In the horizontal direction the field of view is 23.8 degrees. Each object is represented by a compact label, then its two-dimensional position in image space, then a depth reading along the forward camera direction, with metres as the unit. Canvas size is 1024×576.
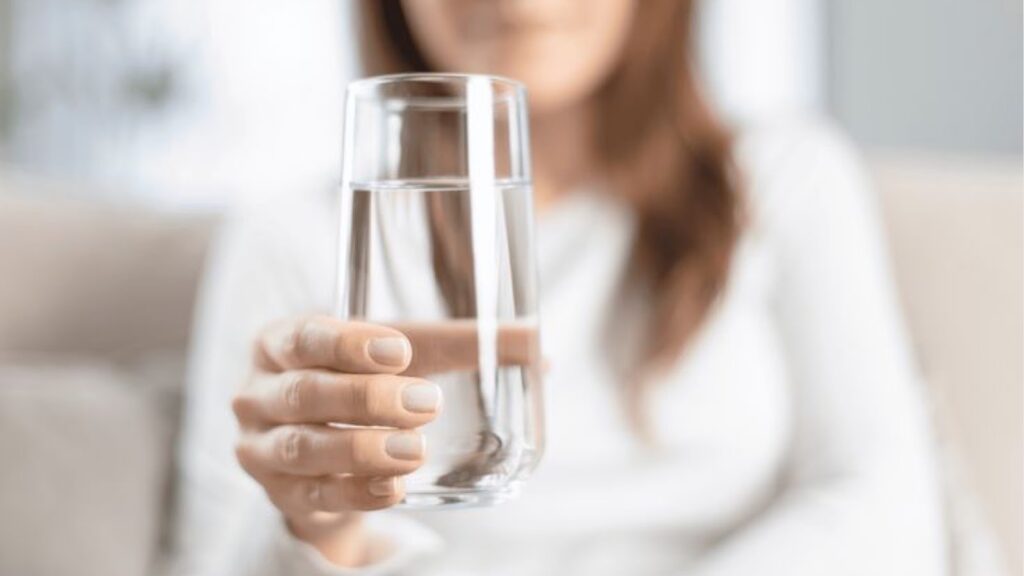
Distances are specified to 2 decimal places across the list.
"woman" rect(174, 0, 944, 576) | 1.16
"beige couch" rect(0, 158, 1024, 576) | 1.30
